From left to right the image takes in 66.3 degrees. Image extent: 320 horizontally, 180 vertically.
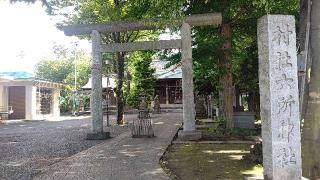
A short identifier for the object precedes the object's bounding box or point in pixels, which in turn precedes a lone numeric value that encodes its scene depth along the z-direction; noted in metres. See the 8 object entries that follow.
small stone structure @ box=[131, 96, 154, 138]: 9.73
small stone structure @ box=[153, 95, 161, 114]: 22.38
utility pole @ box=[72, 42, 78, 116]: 24.88
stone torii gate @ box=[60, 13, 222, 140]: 8.82
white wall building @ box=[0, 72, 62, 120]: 20.12
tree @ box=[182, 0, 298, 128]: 9.11
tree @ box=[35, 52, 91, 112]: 33.75
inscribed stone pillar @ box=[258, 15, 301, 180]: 4.07
